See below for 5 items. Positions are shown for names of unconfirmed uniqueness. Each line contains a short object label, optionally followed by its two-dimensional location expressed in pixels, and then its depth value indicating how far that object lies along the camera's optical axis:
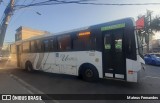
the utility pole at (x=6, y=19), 7.23
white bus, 4.16
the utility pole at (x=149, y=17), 21.56
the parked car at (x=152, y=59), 10.43
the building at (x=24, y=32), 28.78
